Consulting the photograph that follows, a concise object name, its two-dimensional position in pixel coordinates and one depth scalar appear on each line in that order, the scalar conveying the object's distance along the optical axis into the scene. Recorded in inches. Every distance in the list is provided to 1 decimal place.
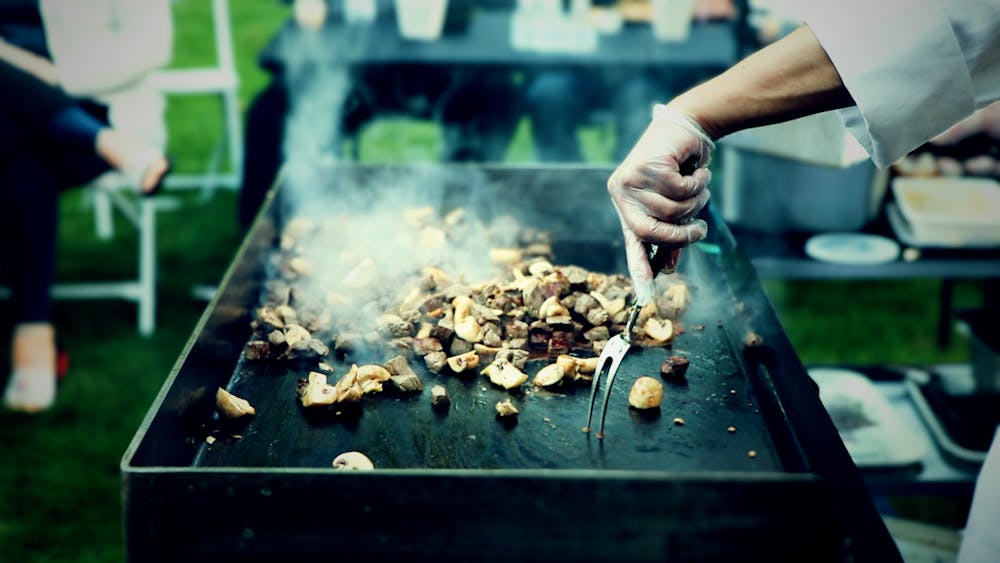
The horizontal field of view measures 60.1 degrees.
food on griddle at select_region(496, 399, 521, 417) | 68.7
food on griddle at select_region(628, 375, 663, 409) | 69.1
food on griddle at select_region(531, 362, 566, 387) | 72.4
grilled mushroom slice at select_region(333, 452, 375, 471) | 62.2
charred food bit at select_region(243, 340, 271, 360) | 78.1
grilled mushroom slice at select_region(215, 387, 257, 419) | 69.1
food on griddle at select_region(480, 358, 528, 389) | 72.5
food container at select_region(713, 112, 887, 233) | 119.2
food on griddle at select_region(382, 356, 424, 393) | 72.8
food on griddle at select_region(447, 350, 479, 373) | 75.2
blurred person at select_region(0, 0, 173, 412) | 140.9
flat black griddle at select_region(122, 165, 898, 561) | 50.7
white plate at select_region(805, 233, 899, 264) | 114.5
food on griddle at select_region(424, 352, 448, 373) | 76.0
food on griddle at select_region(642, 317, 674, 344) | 80.4
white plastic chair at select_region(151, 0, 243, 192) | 184.9
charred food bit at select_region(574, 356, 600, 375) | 73.7
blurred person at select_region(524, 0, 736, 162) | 172.6
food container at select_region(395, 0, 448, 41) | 160.6
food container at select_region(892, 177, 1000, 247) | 113.7
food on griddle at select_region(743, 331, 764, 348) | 76.0
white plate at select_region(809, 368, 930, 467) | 97.7
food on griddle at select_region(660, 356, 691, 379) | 73.9
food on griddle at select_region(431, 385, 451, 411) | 70.7
